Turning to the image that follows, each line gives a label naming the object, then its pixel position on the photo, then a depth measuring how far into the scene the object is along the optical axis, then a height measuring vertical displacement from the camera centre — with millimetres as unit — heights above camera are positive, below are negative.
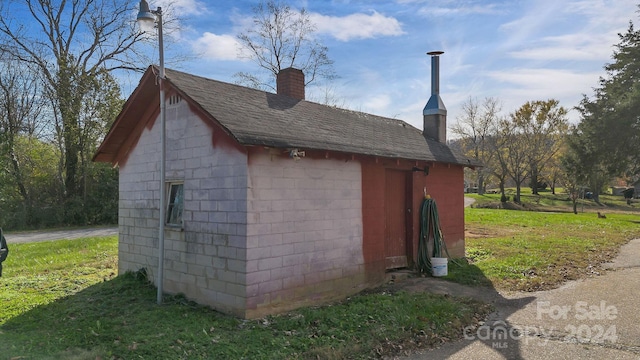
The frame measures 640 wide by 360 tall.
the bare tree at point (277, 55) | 35000 +10557
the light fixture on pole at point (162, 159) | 7438 +356
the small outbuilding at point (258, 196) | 6898 -328
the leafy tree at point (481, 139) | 48156 +4838
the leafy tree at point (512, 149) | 46031 +3498
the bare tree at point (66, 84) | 23344 +5262
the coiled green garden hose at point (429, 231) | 10539 -1304
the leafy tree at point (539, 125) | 45719 +6045
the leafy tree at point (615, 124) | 22828 +3317
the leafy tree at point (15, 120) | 22938 +3307
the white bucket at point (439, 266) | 9984 -2058
